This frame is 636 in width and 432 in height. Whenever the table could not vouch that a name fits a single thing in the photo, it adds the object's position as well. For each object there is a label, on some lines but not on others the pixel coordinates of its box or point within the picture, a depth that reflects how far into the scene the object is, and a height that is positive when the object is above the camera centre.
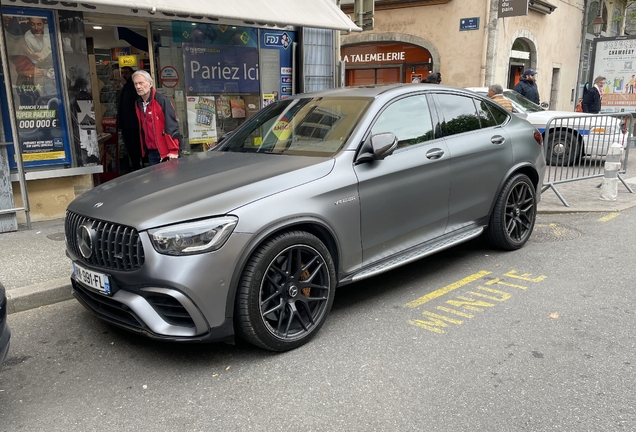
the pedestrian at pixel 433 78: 10.50 +0.10
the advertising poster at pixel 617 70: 14.32 +0.27
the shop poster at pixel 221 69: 8.25 +0.27
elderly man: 5.95 -0.38
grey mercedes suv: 3.16 -0.85
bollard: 7.94 -1.33
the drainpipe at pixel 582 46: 20.25 +1.31
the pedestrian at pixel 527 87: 12.31 -0.12
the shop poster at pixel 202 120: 8.38 -0.51
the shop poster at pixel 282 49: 8.93 +0.60
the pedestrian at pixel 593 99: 13.75 -0.46
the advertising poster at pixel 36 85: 6.24 +0.04
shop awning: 5.94 +0.94
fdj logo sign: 8.94 +0.75
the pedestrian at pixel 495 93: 8.92 -0.18
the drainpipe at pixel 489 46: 14.69 +0.98
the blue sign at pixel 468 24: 15.00 +1.63
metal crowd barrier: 8.20 -1.18
